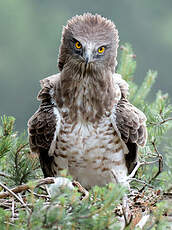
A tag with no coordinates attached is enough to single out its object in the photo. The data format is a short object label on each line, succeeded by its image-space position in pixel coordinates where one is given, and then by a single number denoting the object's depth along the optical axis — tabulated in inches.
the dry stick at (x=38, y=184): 323.1
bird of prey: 335.6
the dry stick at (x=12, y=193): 322.3
